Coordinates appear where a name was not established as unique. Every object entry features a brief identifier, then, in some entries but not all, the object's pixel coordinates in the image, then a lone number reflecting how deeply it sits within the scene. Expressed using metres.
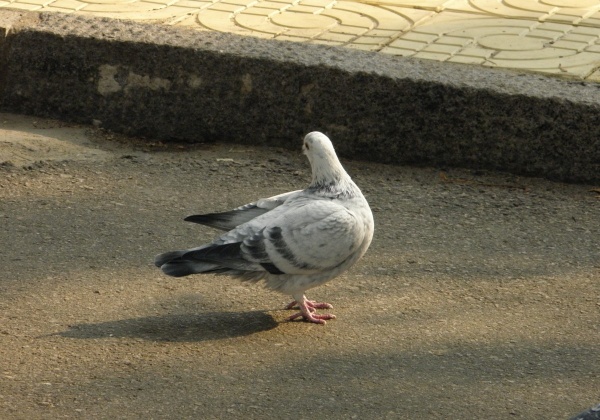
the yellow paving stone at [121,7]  13.48
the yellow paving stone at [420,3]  13.86
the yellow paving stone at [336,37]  12.72
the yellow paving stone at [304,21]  13.16
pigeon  7.97
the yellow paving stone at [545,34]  12.84
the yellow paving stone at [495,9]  13.60
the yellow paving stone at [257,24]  12.95
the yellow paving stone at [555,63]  11.94
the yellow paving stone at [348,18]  13.27
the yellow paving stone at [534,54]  12.21
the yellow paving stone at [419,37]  12.71
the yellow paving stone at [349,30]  12.98
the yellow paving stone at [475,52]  12.27
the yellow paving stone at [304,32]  12.84
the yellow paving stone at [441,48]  12.35
